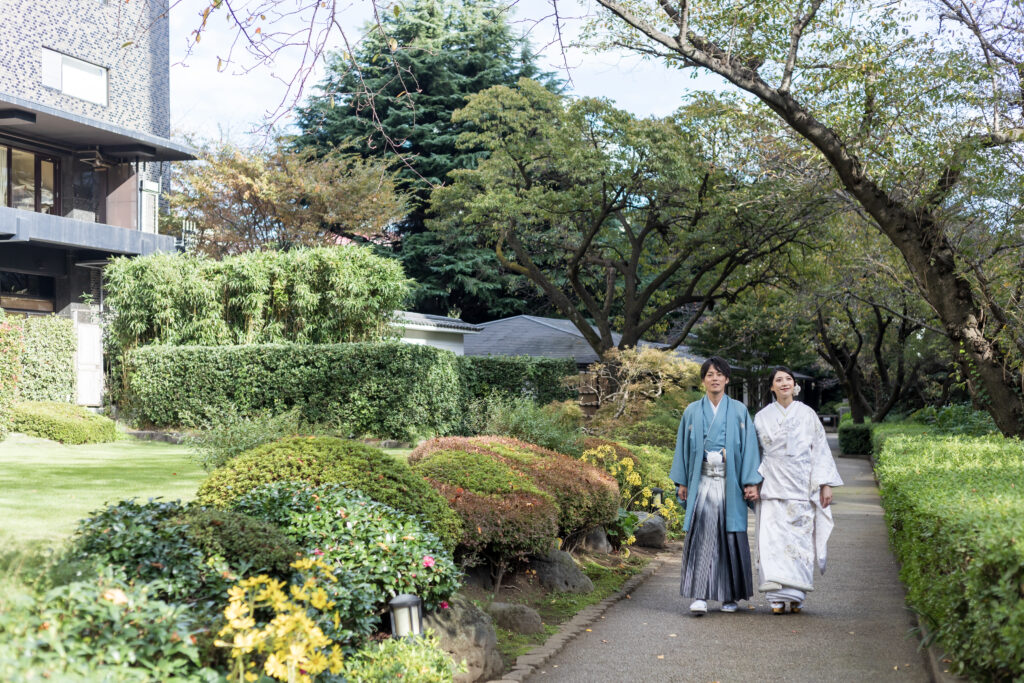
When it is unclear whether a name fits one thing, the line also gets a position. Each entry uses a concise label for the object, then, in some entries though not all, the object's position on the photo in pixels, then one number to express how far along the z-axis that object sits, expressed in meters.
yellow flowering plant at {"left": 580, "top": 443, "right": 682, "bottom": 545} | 11.33
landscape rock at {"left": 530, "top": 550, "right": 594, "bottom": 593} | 8.15
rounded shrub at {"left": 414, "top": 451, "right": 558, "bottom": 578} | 6.91
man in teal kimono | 7.42
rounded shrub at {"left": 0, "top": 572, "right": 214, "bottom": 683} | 2.95
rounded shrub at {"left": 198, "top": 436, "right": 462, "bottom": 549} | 6.06
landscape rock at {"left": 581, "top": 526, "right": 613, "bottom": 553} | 10.07
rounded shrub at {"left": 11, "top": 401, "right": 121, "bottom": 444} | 16.02
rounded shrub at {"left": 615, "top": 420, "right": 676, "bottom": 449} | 16.03
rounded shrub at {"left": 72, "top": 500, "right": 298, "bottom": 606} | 4.04
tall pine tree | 33.59
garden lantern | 4.95
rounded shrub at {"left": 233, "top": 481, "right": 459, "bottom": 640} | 4.99
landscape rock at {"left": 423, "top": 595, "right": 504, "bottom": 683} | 5.59
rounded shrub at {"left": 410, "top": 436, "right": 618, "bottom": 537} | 8.49
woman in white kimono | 7.39
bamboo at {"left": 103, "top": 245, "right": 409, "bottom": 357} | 21.12
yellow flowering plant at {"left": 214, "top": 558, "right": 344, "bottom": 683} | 3.63
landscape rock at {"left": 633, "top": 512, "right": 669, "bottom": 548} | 10.91
